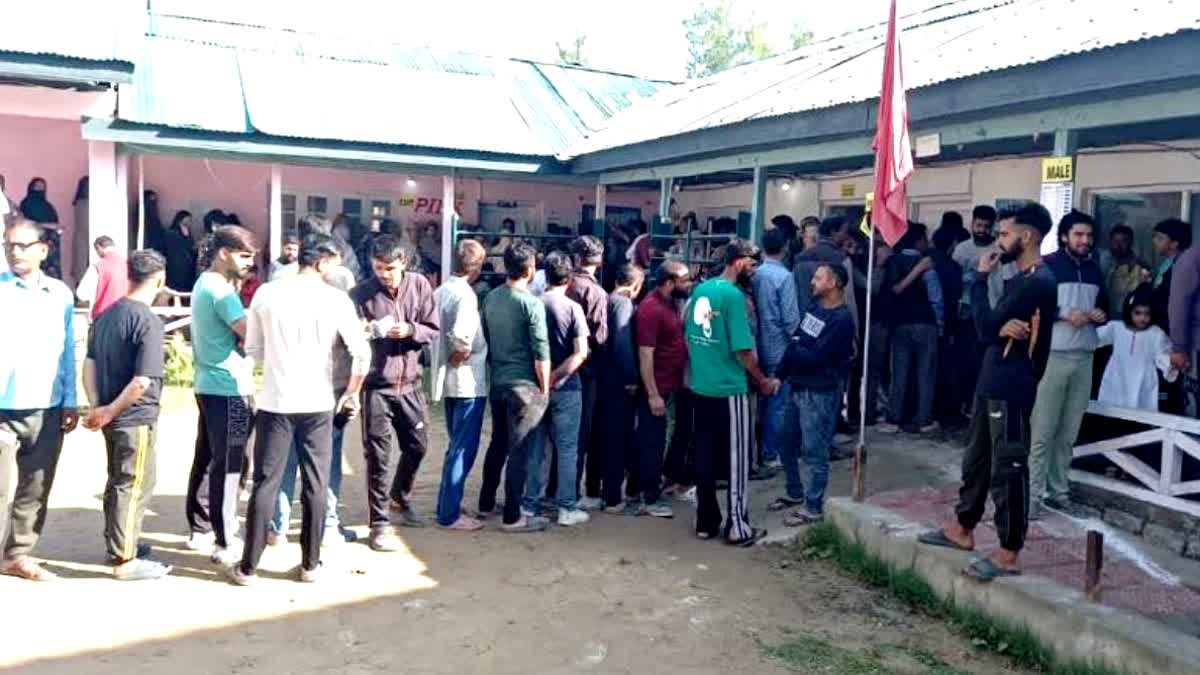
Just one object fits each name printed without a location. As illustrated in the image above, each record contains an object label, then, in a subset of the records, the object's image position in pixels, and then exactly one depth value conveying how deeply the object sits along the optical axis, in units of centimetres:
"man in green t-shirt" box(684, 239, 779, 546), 610
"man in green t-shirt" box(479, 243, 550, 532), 609
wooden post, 440
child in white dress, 623
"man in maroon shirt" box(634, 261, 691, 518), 649
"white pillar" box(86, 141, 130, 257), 1145
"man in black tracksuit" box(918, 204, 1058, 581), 464
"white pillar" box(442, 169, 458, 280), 1345
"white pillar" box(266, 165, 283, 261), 1261
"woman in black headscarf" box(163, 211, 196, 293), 1292
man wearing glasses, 491
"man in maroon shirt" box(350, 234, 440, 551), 586
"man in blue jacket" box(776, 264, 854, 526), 632
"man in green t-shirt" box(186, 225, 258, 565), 532
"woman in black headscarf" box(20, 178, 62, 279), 1210
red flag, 628
